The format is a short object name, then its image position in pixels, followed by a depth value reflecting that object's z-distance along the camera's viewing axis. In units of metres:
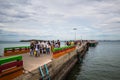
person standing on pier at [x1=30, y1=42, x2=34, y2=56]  8.66
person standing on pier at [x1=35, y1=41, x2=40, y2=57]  8.27
